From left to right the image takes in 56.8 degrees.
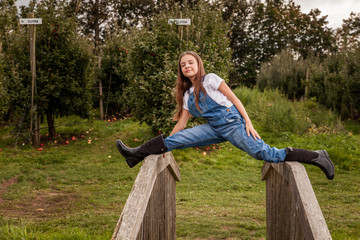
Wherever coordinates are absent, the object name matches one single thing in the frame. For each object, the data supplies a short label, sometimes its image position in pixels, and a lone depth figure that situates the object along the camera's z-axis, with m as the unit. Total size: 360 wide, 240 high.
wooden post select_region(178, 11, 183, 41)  8.28
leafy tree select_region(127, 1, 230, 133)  8.26
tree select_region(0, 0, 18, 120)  8.29
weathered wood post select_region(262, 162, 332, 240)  2.12
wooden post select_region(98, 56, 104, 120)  13.20
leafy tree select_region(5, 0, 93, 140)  9.05
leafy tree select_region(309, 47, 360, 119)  13.59
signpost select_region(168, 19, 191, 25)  7.41
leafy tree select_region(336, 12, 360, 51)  31.89
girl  2.75
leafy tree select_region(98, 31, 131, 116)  13.36
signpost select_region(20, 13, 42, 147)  8.21
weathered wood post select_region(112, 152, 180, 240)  1.93
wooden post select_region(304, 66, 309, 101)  17.65
